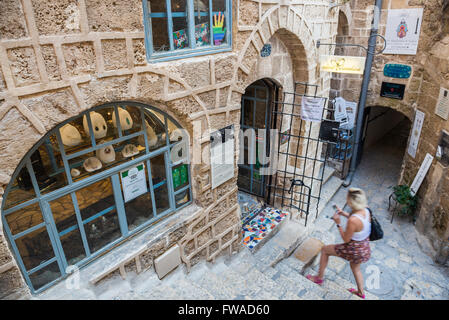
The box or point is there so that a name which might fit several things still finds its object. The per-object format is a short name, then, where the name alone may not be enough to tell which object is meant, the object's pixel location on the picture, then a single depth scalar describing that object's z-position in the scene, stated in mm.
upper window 2809
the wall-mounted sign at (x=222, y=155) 3715
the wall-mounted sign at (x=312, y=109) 5047
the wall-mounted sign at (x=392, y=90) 7469
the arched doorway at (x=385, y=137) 9210
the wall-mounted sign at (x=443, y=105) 5609
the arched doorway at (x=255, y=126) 5500
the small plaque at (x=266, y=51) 4625
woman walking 3367
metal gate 5402
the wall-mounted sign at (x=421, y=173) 6203
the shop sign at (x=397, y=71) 7258
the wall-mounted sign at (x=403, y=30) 6801
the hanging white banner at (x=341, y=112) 8086
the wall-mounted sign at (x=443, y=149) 5586
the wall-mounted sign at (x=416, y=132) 6699
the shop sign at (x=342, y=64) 4918
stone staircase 3232
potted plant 6578
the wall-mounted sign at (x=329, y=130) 5164
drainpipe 7258
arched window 2436
